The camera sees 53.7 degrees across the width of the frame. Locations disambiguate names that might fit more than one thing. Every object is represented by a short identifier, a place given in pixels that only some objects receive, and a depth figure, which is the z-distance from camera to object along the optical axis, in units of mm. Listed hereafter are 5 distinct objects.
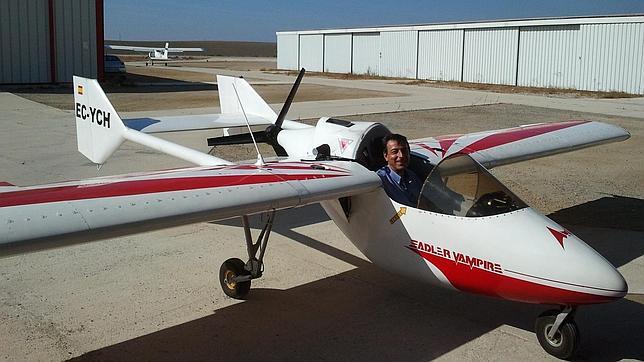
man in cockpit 6332
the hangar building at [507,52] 37031
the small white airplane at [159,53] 70625
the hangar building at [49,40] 33031
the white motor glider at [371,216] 4801
